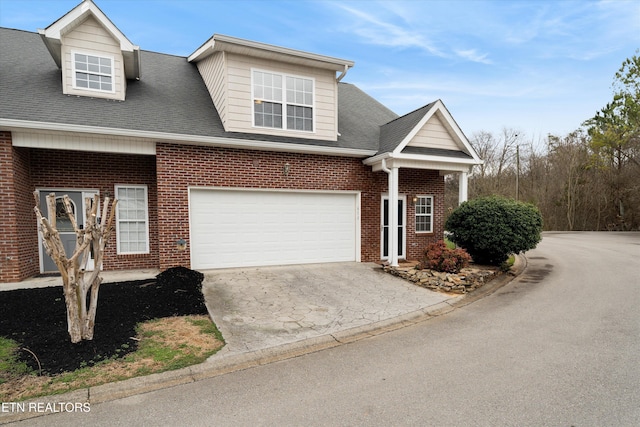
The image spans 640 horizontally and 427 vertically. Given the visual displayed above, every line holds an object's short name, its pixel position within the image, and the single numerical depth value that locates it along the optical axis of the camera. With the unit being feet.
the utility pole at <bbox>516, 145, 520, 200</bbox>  87.71
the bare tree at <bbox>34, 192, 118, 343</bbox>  13.03
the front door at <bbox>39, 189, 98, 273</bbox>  27.25
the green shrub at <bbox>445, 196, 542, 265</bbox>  29.73
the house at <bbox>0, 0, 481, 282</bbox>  25.49
